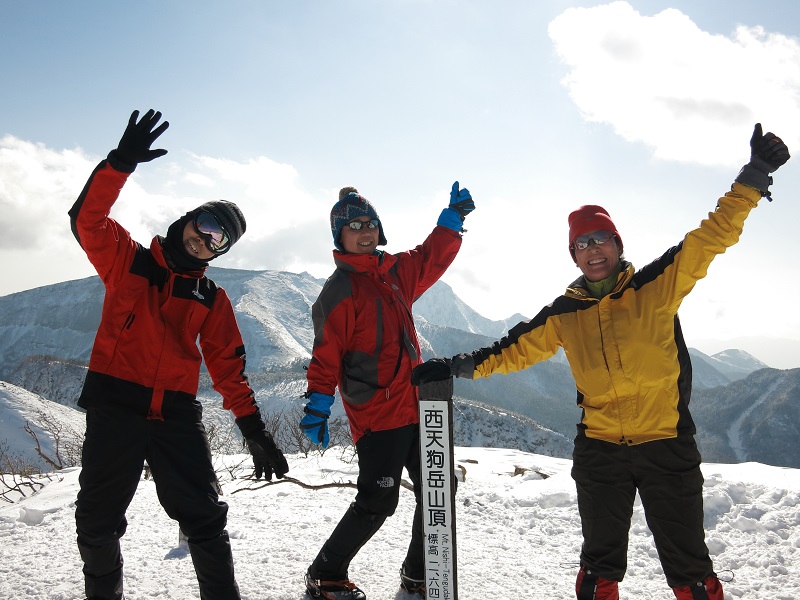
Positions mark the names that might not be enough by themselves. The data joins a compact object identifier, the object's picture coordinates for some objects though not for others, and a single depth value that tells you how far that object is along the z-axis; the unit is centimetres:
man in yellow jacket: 240
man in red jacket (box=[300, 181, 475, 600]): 288
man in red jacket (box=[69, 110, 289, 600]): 243
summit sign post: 252
